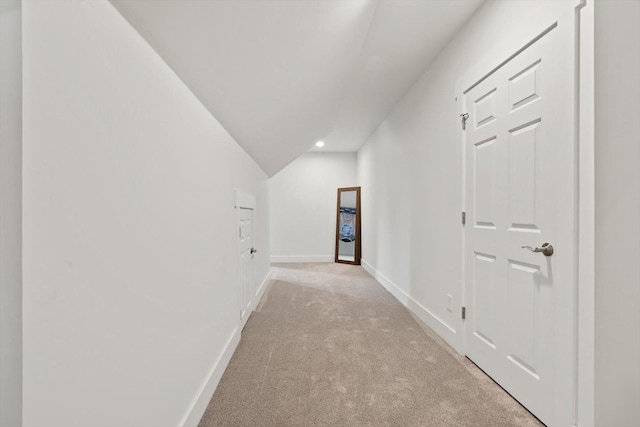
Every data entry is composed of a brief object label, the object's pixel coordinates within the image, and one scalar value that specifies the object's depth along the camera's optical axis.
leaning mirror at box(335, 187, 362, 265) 6.46
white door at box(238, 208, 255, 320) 2.61
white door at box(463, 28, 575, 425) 1.38
